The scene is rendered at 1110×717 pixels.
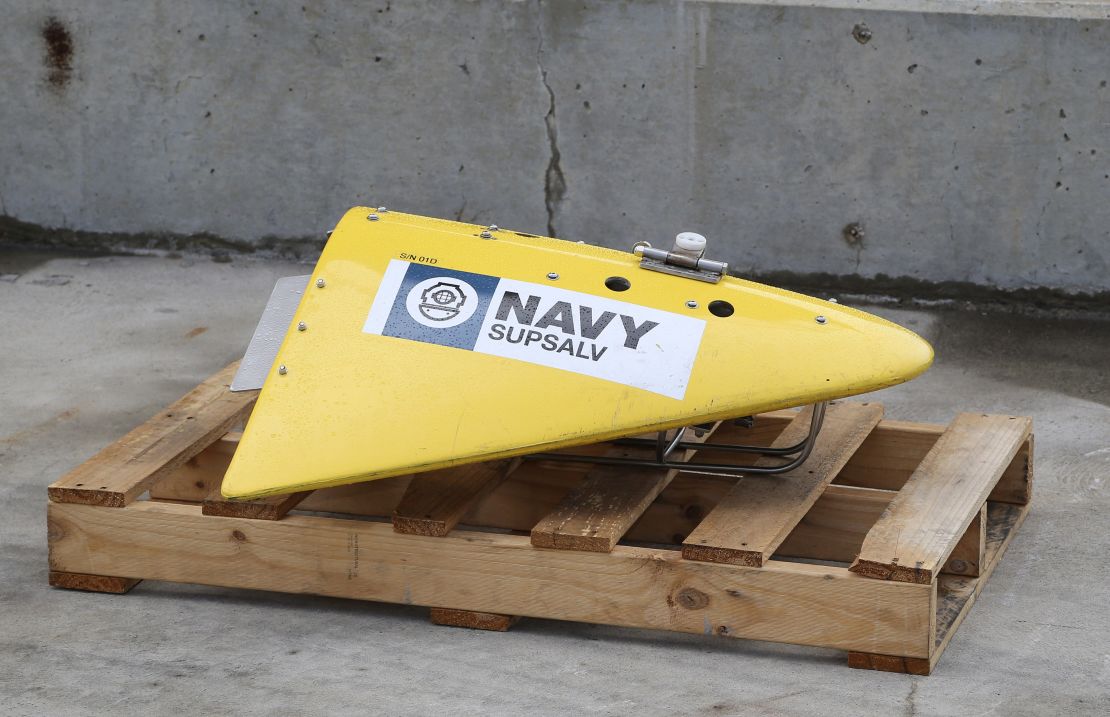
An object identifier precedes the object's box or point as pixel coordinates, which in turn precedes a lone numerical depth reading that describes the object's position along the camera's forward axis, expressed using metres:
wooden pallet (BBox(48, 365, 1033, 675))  2.91
